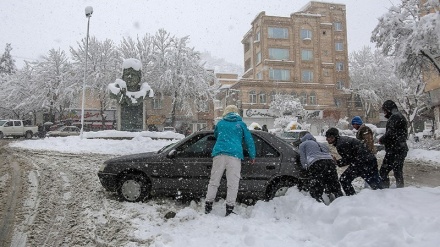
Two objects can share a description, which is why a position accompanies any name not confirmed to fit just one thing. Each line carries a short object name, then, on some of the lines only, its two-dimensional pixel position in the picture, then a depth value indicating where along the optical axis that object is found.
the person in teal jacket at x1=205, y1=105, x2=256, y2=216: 5.05
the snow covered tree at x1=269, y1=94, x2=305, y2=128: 39.53
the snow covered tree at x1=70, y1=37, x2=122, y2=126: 39.50
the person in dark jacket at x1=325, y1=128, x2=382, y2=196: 5.57
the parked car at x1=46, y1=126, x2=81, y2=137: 27.95
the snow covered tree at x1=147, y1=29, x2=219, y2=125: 39.53
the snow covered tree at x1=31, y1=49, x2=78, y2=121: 40.16
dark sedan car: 5.86
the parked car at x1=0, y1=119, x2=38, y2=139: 29.96
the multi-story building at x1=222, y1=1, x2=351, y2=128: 44.94
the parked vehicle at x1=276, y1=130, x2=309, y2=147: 16.67
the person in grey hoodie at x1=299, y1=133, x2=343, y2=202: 5.31
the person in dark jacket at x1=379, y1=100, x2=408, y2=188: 5.88
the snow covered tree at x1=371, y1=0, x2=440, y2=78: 16.77
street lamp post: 24.25
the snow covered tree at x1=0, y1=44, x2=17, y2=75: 54.56
